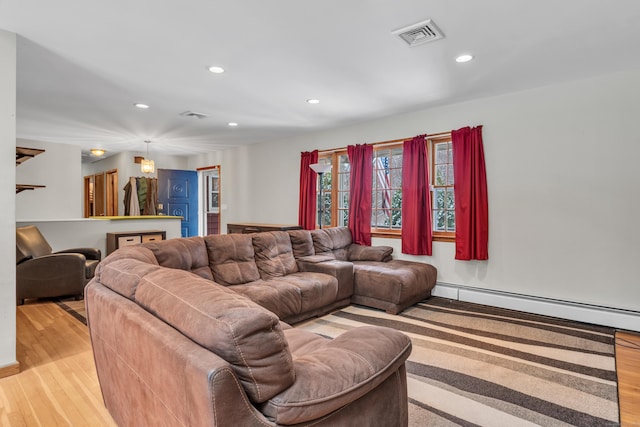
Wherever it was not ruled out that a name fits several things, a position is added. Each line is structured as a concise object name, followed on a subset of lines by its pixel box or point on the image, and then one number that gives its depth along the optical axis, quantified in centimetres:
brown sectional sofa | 106
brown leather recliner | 417
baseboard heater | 335
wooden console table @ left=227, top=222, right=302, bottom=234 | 530
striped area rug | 200
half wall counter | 504
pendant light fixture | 645
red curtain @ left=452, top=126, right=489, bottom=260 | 411
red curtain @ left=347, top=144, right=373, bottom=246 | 511
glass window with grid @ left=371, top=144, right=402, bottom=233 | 501
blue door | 801
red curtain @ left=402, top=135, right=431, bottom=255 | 455
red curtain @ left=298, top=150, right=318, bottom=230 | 582
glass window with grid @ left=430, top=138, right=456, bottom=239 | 455
